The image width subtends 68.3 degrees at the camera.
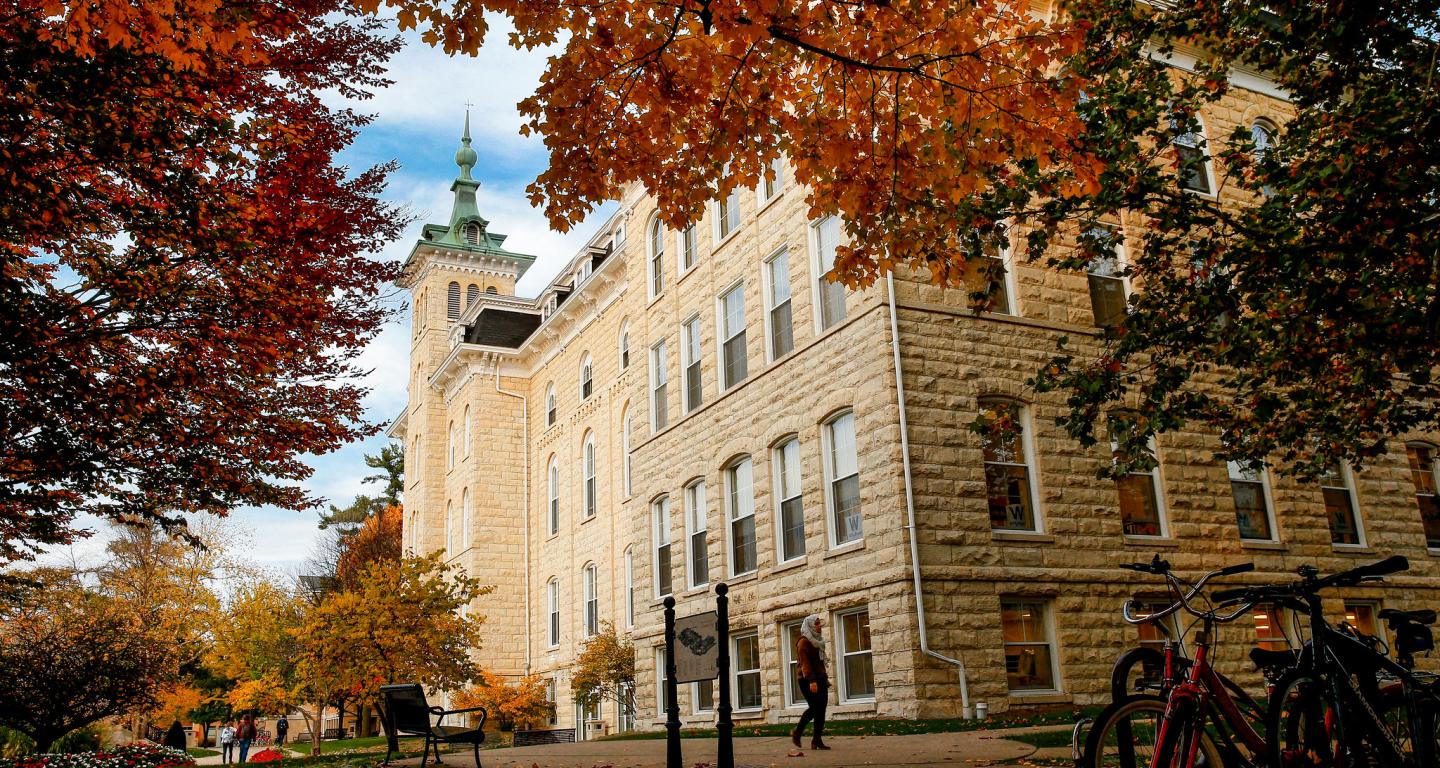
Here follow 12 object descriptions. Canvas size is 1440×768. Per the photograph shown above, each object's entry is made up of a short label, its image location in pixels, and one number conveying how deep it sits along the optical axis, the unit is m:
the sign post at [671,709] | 8.76
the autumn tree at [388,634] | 19.73
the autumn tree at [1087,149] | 8.01
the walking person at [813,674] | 10.99
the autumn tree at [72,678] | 17.78
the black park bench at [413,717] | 11.07
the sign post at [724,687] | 8.21
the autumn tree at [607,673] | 26.05
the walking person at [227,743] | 34.94
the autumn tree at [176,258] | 8.77
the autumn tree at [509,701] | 28.62
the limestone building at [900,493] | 15.47
